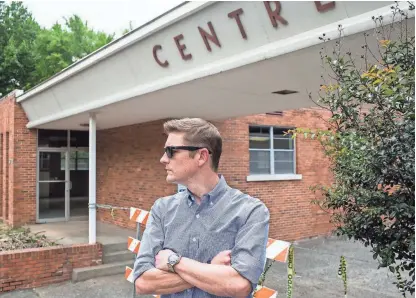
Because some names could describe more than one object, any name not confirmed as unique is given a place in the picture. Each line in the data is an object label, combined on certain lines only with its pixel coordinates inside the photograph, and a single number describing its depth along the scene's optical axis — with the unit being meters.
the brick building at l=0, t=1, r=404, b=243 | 4.29
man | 1.94
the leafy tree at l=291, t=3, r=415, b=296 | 2.30
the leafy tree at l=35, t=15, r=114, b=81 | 30.00
